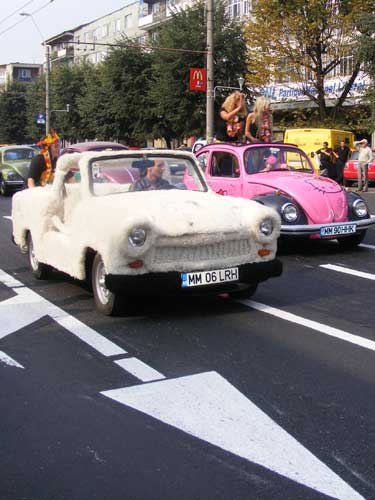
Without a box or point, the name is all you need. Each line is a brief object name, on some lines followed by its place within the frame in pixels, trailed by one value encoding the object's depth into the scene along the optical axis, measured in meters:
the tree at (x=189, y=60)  40.28
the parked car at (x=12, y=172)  22.41
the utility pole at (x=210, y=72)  24.66
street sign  53.22
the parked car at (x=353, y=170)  25.48
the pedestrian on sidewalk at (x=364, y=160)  23.12
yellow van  29.12
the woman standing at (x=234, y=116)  12.13
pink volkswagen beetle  9.89
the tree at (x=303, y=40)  34.22
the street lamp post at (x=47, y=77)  46.56
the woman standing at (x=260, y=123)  12.00
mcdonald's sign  25.67
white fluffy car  6.06
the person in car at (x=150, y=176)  7.15
